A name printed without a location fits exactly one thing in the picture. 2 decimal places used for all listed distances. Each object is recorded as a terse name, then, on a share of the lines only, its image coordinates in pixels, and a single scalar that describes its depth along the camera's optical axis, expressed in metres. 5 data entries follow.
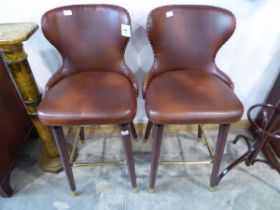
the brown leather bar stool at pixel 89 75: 1.00
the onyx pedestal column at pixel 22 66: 1.05
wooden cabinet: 1.29
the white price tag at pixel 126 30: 1.17
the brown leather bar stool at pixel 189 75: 1.00
